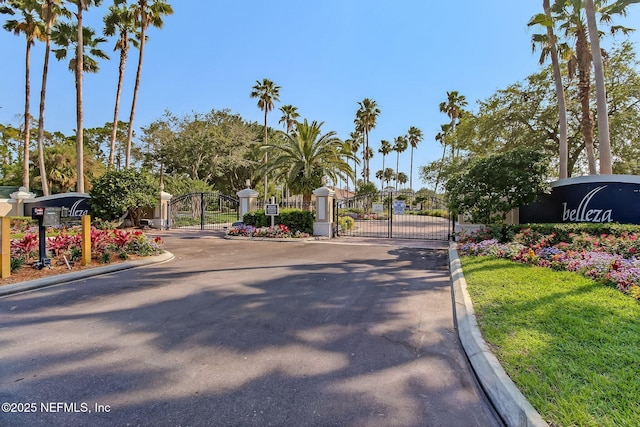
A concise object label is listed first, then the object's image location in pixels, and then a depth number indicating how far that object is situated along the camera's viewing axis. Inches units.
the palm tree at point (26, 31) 814.5
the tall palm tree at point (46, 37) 748.0
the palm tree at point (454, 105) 1673.2
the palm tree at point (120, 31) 813.2
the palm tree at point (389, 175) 4015.3
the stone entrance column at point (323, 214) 619.2
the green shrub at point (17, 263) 278.6
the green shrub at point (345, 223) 760.3
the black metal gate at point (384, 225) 626.8
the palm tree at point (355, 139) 2207.2
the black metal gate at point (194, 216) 820.0
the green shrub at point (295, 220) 635.5
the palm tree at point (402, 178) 4042.8
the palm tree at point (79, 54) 748.0
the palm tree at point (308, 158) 679.7
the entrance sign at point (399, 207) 617.0
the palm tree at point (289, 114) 1446.9
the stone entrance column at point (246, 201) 727.7
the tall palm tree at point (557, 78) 546.4
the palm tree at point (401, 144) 2608.3
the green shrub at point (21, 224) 580.6
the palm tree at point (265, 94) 1253.7
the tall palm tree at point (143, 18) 806.5
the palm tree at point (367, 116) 1675.7
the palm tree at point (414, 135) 2439.7
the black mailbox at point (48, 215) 279.9
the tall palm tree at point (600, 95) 441.1
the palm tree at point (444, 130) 1910.8
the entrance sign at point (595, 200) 386.0
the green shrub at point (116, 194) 671.8
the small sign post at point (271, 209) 593.8
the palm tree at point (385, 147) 2844.7
